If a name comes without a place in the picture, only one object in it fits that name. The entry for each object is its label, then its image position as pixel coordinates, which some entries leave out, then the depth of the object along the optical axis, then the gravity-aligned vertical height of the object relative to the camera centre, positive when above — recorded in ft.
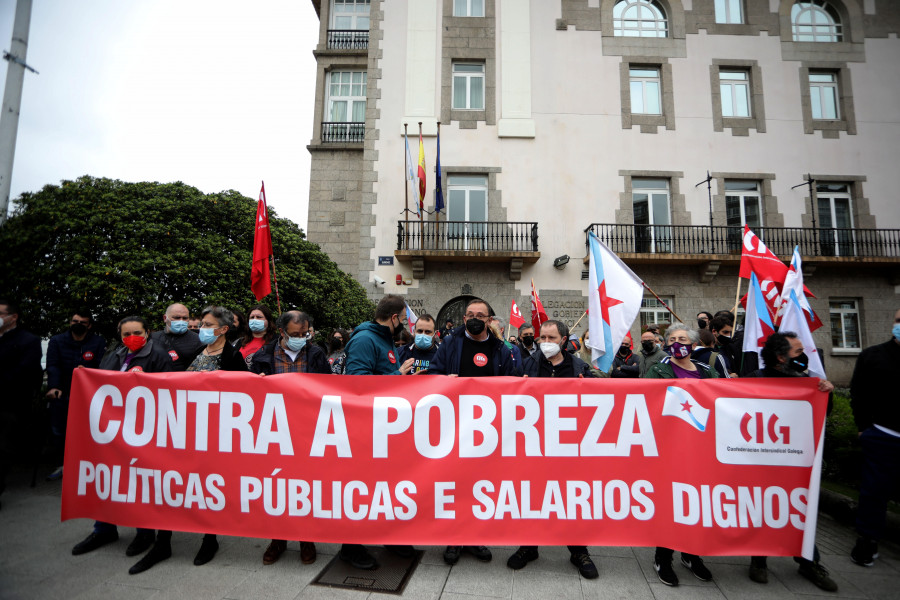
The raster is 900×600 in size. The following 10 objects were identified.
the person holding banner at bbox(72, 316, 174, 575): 11.97 -0.55
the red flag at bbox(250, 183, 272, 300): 19.77 +3.45
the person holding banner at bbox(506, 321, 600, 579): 12.85 -0.50
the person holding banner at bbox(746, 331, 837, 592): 10.71 -0.55
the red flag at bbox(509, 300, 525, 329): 35.10 +1.94
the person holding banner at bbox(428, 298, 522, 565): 12.99 -0.28
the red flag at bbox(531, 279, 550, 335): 29.95 +1.96
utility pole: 15.43 +8.60
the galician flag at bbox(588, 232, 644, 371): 13.61 +1.28
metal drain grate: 10.27 -5.59
